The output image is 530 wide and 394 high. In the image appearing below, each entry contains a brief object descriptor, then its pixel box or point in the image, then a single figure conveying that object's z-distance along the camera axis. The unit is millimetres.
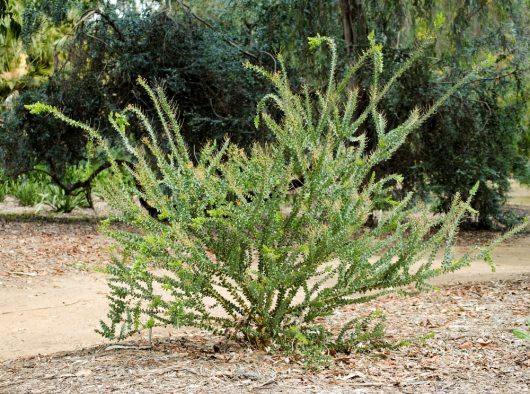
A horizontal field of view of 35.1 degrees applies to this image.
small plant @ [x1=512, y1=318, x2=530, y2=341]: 3359
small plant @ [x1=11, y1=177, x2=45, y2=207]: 17422
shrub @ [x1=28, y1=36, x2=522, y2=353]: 4480
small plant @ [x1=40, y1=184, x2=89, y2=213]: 16328
